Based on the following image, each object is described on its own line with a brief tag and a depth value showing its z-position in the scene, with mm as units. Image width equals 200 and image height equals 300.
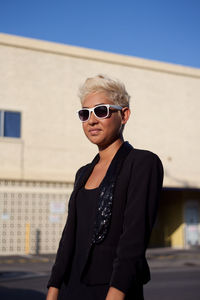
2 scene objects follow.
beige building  20734
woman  2021
